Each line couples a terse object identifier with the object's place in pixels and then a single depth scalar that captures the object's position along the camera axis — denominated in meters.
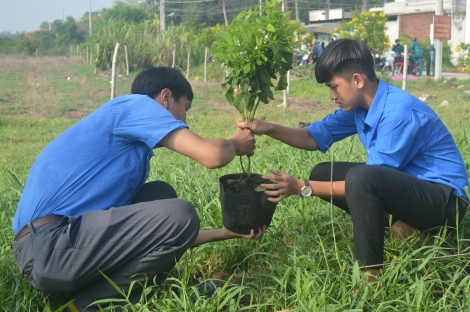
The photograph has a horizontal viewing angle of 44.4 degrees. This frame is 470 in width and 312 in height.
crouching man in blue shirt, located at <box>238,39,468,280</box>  2.57
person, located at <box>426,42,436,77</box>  21.70
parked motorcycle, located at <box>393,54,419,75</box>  21.80
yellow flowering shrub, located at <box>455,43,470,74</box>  13.02
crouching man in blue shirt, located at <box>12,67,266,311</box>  2.46
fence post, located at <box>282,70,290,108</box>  12.48
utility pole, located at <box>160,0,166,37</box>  26.93
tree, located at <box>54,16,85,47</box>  56.18
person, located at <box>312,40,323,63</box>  23.39
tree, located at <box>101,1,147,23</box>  48.31
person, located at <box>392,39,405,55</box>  21.88
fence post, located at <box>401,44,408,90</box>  13.52
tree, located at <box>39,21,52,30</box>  113.19
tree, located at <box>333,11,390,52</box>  18.95
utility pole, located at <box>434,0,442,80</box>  16.91
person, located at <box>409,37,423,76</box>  21.27
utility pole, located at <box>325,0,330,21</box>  46.01
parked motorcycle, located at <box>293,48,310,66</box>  22.55
